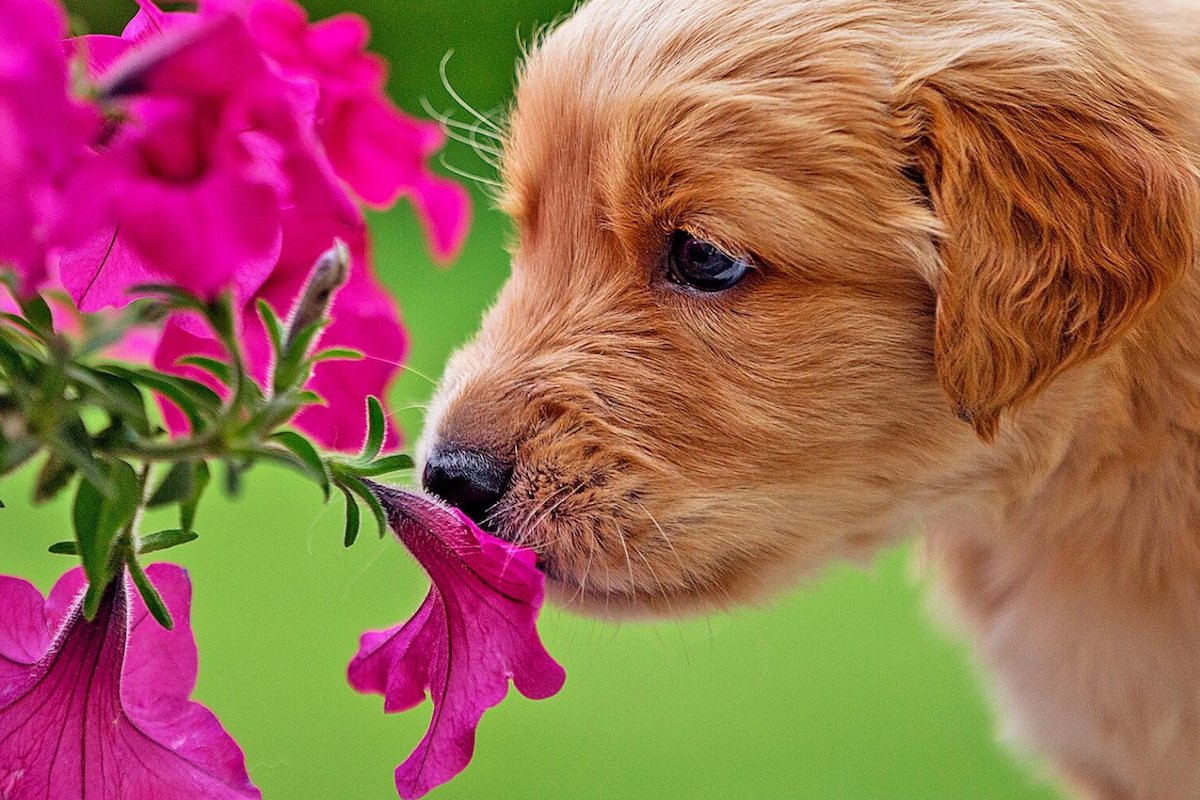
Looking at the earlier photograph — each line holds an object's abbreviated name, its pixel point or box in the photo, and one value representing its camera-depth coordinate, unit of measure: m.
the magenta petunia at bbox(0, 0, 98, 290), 0.43
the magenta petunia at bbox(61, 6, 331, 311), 0.46
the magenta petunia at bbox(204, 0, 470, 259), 0.58
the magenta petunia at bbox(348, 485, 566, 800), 0.59
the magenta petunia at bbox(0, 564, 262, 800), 0.57
